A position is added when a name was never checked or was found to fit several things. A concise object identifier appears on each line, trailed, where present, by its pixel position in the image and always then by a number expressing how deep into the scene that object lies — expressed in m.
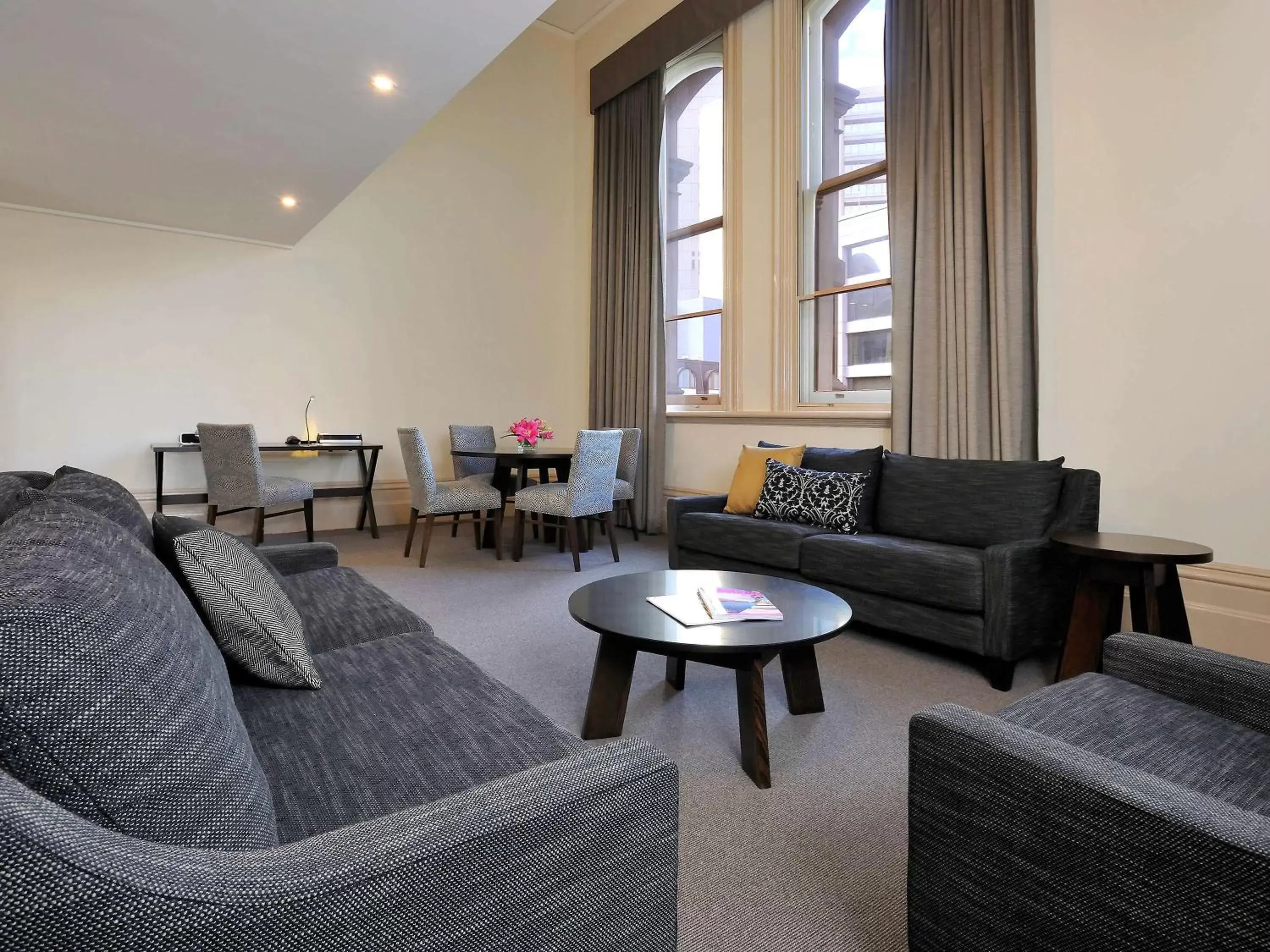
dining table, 4.41
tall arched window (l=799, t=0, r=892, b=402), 4.24
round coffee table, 1.72
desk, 4.58
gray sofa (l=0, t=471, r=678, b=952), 0.54
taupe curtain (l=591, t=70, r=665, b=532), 5.53
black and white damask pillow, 3.31
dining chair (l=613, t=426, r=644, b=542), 4.87
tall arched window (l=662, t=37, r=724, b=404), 5.36
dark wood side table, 2.18
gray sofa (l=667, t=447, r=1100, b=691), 2.45
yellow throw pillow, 3.79
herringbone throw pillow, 1.29
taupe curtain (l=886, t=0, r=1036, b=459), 3.25
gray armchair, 0.77
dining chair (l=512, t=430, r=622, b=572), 4.18
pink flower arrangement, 4.90
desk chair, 4.23
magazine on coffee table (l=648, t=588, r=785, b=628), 1.88
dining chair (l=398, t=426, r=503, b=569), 4.24
